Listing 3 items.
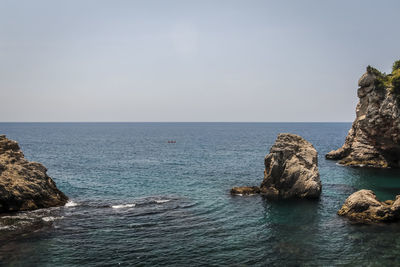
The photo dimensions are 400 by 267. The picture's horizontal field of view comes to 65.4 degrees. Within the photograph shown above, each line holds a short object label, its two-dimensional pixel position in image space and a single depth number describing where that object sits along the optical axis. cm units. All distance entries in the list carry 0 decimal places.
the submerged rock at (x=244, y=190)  4990
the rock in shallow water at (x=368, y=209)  3588
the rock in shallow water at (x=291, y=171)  4725
